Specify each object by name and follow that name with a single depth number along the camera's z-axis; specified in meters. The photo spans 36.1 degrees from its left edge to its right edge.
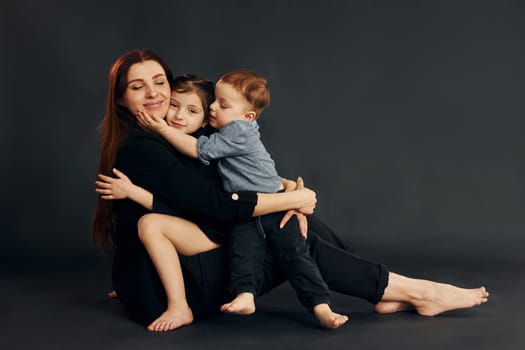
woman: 3.56
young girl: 3.51
